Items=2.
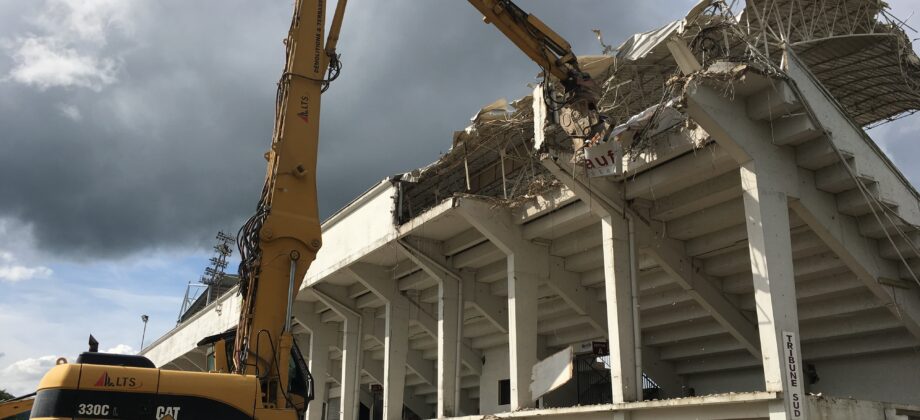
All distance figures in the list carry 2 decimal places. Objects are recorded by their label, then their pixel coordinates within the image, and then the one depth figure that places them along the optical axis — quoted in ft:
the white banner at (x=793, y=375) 42.01
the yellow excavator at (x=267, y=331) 32.65
